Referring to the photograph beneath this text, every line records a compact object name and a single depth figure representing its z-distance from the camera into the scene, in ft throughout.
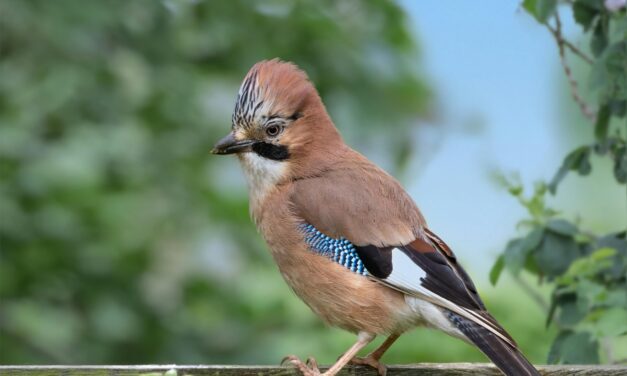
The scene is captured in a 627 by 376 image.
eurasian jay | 24.84
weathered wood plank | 23.39
